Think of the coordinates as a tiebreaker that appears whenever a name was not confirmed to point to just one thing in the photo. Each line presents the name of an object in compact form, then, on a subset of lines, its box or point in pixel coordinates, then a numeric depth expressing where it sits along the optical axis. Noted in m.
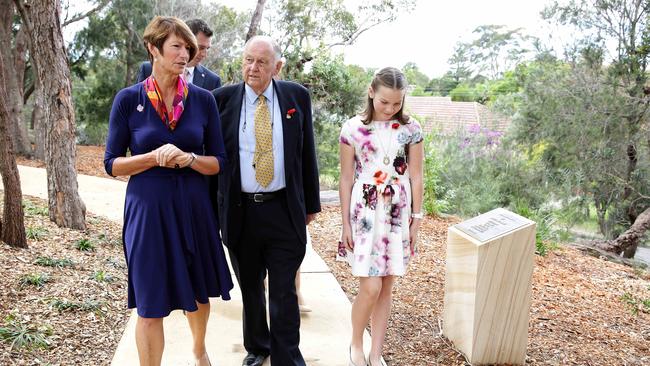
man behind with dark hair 3.96
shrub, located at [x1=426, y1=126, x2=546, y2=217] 13.80
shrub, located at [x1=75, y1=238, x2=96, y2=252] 5.50
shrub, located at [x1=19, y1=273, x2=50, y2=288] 4.26
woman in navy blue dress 2.60
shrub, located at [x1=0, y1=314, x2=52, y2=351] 3.39
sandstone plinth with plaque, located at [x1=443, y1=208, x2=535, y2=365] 3.31
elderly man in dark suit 2.97
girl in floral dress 3.15
